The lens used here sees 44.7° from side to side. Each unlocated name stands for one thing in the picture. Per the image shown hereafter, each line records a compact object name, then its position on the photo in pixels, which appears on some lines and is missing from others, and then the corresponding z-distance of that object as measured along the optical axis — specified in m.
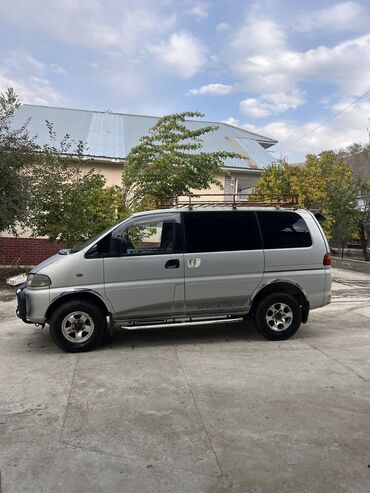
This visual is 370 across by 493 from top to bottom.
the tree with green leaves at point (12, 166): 10.27
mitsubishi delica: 6.08
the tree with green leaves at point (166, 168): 11.57
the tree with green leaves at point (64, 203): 10.84
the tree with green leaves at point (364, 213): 15.95
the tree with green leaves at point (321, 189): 15.38
